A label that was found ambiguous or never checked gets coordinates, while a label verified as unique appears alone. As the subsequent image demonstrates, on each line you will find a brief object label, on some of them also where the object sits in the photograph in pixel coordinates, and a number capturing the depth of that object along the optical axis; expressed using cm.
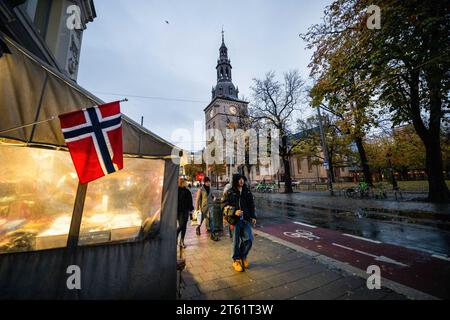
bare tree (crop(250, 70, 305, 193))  2556
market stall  246
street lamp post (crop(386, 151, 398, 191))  1940
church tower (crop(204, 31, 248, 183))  6000
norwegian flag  264
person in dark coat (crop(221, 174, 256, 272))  431
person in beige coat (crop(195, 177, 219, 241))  718
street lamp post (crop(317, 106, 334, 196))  1911
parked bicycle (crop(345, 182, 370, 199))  1747
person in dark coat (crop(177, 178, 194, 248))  600
